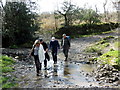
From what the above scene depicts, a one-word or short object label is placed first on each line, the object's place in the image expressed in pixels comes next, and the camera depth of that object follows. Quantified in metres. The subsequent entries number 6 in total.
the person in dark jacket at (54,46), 14.66
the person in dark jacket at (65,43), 16.11
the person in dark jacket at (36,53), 11.48
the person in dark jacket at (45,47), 12.98
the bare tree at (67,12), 44.88
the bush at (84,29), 43.19
